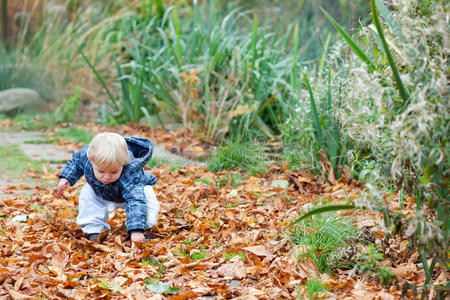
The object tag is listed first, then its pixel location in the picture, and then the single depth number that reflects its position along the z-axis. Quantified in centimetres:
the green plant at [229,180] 422
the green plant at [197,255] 270
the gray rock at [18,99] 821
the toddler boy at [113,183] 282
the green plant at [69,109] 757
